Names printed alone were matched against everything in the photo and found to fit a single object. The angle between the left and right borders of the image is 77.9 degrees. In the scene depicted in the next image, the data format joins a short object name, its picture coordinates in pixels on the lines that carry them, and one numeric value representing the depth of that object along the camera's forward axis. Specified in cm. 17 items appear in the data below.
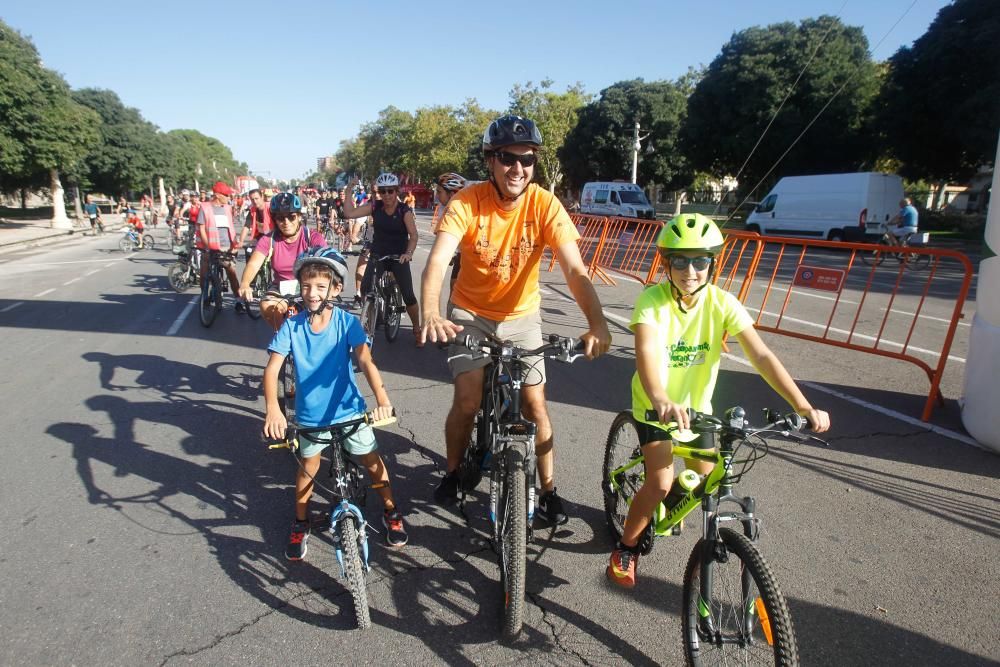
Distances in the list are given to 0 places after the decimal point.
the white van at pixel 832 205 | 2130
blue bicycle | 273
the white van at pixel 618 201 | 2972
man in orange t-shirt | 304
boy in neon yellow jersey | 259
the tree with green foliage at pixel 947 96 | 2238
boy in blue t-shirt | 309
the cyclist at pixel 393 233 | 734
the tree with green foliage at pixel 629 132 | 4522
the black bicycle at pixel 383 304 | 735
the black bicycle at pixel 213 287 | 885
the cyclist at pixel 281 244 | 533
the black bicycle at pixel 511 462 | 258
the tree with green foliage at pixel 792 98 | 3064
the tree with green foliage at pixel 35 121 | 2780
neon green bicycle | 208
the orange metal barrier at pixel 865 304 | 623
